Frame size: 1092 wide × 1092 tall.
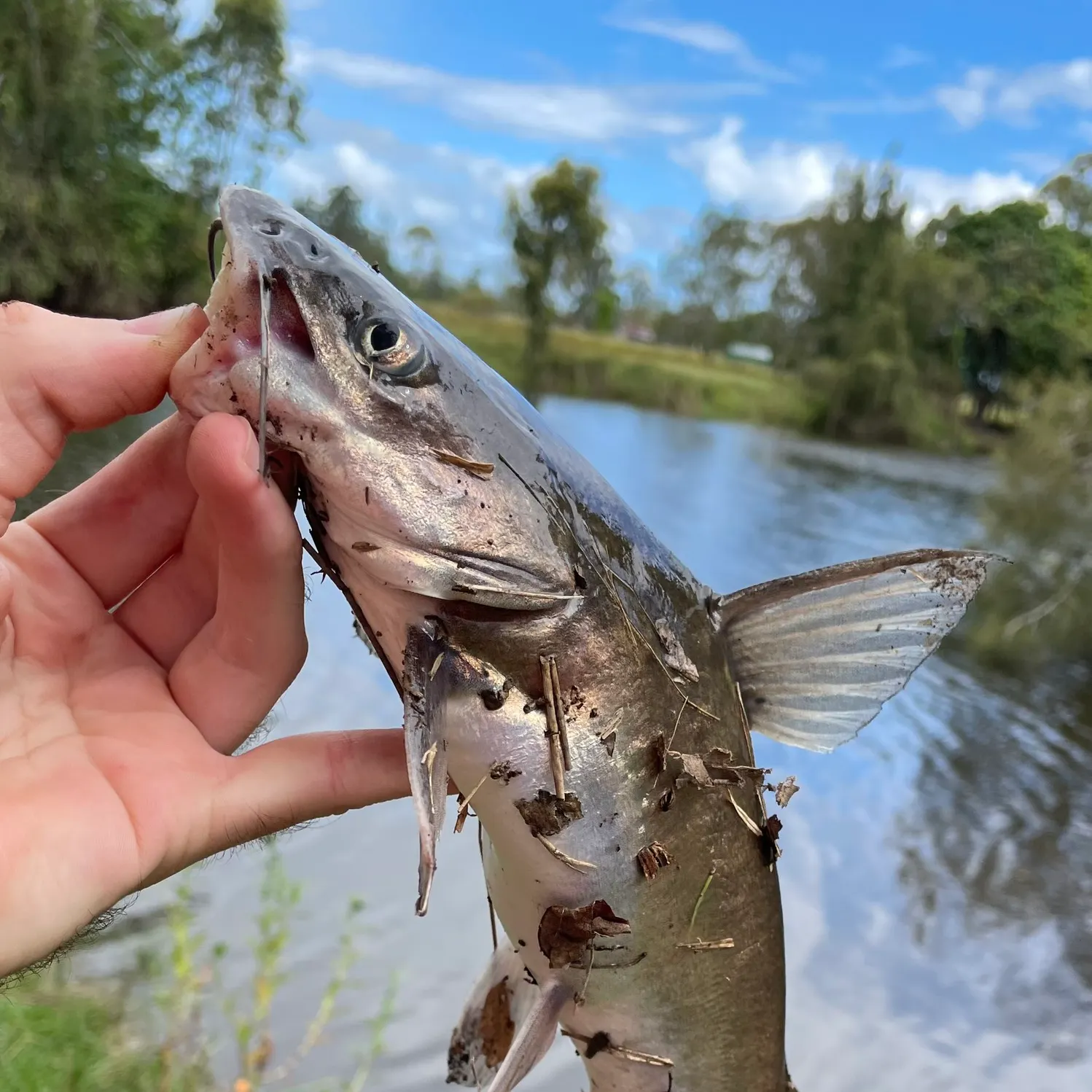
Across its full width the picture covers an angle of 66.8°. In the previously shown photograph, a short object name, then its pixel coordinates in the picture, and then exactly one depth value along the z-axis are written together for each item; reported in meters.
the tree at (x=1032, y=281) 18.30
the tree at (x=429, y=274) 25.52
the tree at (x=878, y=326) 27.11
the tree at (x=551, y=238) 23.84
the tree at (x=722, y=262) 42.12
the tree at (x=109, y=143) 12.13
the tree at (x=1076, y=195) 17.14
